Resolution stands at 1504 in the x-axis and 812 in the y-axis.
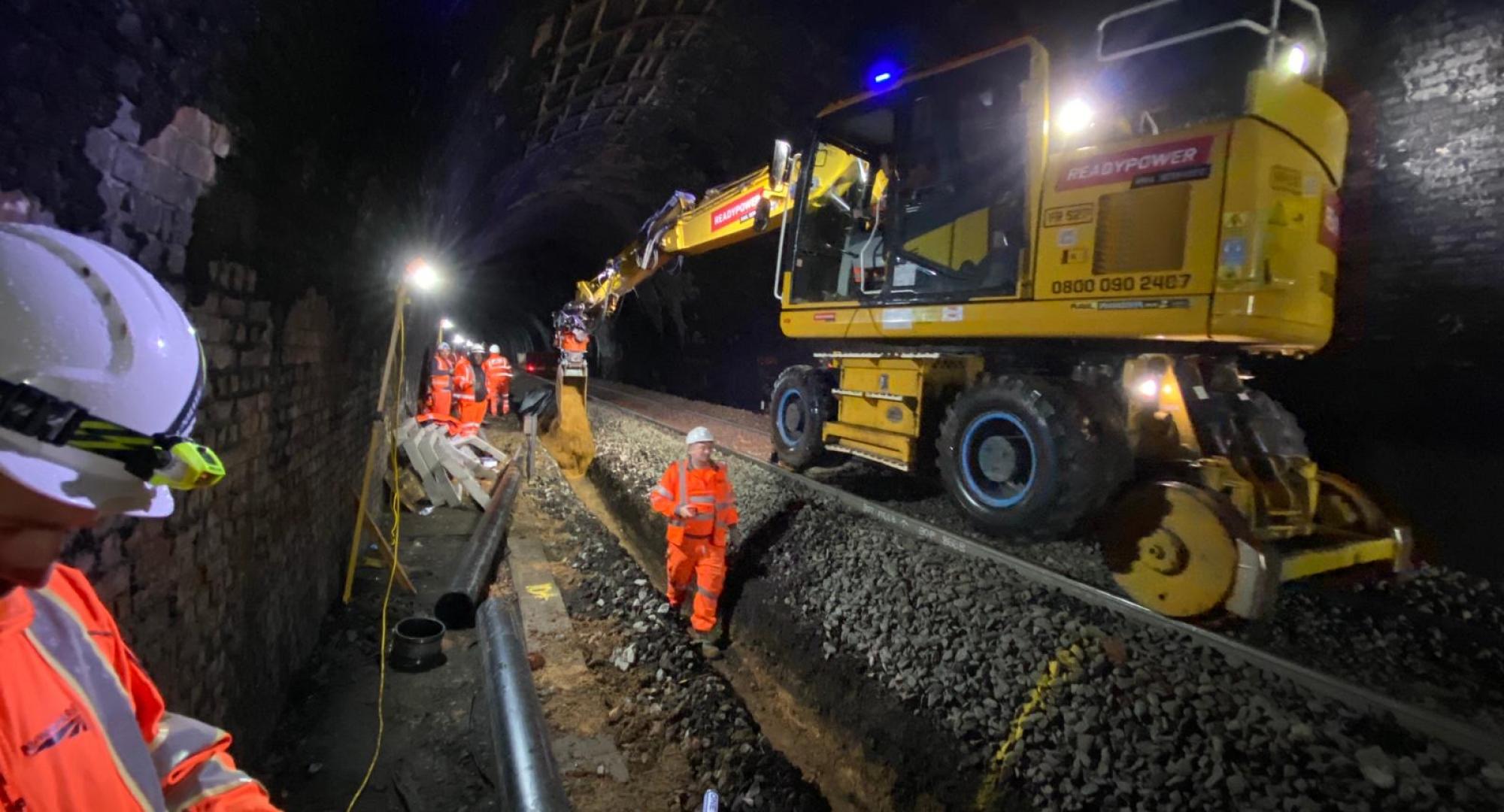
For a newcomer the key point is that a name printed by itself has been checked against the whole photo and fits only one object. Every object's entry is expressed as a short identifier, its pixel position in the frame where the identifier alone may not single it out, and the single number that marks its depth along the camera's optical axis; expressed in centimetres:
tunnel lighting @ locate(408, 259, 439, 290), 612
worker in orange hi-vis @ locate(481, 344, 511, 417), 1603
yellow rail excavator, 411
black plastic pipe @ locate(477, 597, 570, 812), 225
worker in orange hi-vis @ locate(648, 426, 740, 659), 554
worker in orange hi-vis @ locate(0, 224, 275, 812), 95
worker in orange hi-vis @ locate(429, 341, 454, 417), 1035
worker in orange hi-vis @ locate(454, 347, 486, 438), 1112
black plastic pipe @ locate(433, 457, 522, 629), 470
